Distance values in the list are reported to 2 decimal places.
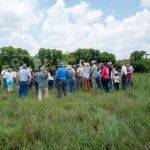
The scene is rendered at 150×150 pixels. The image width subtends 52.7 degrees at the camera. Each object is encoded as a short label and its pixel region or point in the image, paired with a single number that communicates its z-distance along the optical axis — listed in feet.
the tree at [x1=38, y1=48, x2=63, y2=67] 147.28
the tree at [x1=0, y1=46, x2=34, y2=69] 130.51
